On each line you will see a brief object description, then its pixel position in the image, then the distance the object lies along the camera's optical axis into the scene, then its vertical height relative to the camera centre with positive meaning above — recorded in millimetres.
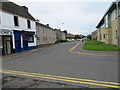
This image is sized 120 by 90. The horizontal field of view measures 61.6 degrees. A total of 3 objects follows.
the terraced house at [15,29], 13643 +2072
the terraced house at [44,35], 25734 +2109
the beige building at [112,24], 17595 +3306
